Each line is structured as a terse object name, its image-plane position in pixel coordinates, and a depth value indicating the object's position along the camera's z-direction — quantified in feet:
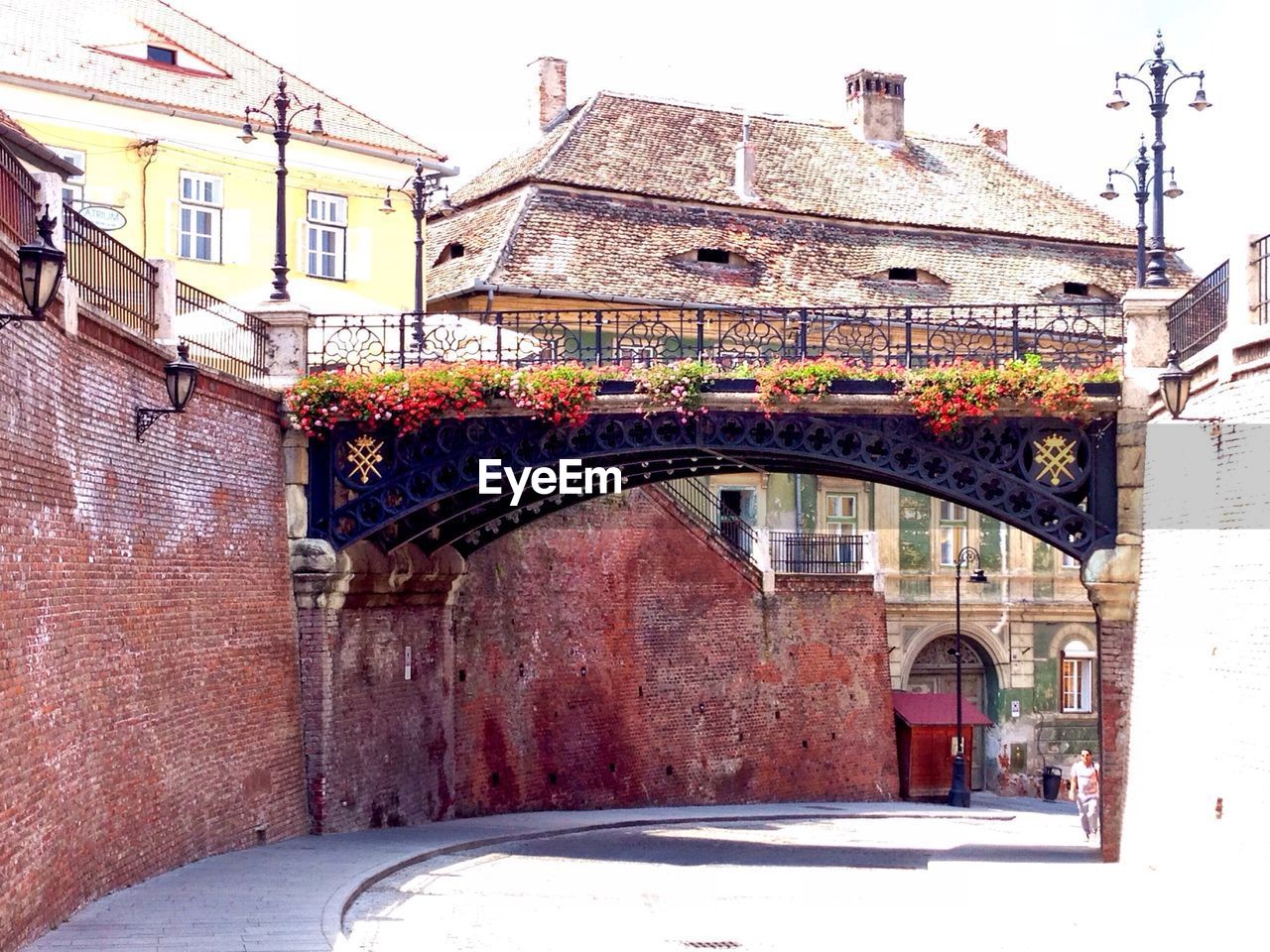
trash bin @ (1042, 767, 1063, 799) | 148.66
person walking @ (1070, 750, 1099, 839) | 91.09
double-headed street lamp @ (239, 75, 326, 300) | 82.69
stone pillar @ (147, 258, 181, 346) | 70.49
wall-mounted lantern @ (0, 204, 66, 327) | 47.44
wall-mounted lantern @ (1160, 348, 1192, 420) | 65.87
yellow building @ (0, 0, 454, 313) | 107.76
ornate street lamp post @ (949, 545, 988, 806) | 133.90
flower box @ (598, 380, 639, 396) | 80.94
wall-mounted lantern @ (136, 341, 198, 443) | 65.21
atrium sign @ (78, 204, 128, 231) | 67.26
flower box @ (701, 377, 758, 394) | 80.64
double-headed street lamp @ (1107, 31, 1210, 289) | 75.77
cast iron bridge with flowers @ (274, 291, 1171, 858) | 79.10
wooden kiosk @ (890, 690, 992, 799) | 142.61
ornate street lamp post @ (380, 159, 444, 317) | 104.99
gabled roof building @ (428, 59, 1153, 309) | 133.18
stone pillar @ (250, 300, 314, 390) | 83.20
